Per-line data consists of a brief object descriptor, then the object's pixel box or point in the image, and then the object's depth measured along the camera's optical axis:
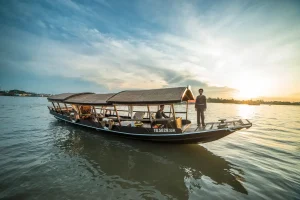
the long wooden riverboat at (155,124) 7.64
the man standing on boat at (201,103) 9.04
